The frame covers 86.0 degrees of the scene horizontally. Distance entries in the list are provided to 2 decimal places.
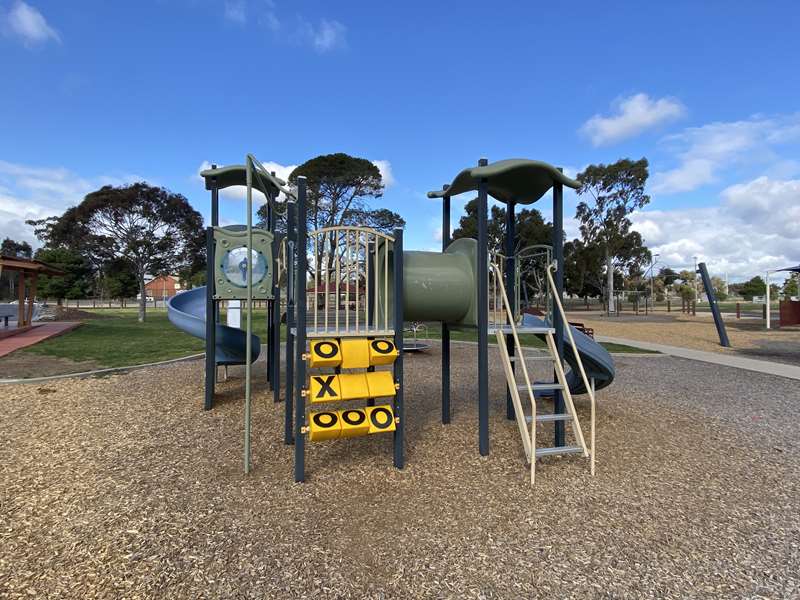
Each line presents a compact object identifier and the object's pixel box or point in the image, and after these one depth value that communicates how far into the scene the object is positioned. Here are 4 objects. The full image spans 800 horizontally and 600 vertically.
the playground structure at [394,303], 3.88
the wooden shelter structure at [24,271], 14.97
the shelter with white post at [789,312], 21.75
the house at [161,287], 91.74
